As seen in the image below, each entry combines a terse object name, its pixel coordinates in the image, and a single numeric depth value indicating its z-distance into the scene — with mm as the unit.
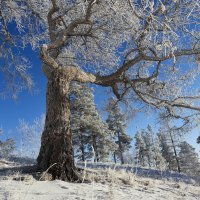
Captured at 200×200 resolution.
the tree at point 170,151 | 42406
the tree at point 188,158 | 47166
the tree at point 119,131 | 38438
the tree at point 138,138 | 44441
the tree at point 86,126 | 27453
